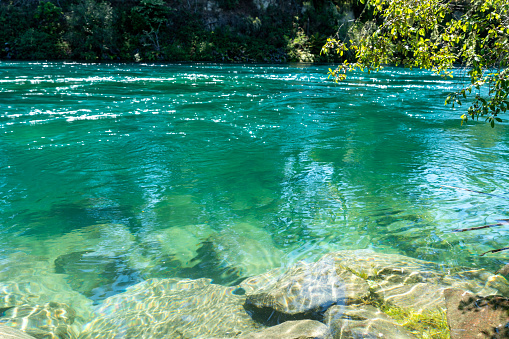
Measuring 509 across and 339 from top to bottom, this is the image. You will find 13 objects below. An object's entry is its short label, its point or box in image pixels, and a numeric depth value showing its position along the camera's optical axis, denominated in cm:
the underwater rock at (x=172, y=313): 344
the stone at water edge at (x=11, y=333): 280
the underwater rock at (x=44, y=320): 341
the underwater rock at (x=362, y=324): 286
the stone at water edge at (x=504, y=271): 360
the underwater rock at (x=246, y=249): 464
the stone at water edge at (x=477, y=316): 262
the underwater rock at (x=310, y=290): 343
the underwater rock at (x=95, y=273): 414
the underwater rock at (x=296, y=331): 281
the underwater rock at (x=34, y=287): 386
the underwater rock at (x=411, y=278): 337
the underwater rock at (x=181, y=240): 490
